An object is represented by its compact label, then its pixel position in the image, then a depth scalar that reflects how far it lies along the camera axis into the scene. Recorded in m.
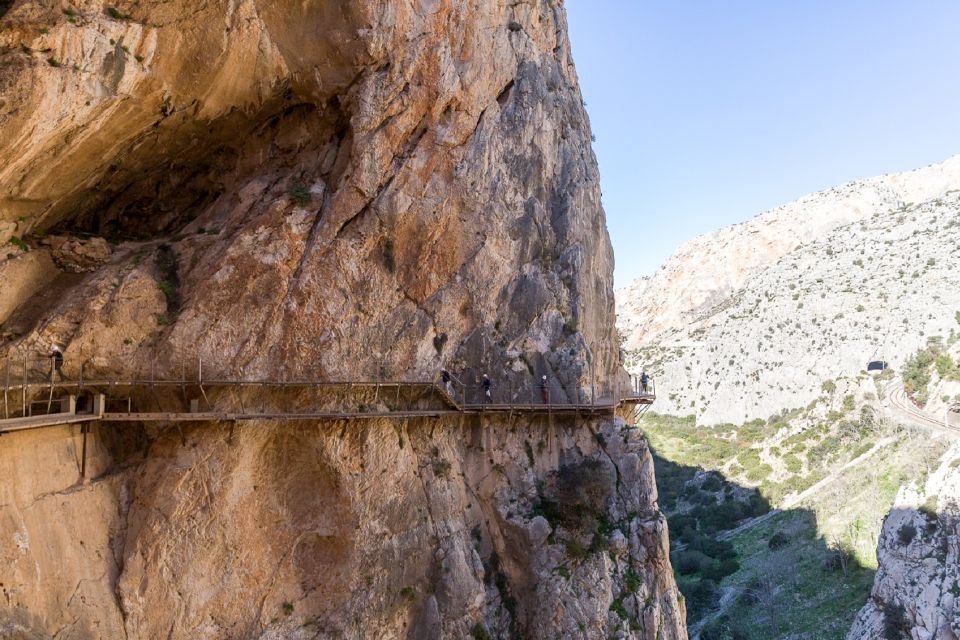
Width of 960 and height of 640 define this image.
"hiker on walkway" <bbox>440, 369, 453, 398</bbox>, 20.31
